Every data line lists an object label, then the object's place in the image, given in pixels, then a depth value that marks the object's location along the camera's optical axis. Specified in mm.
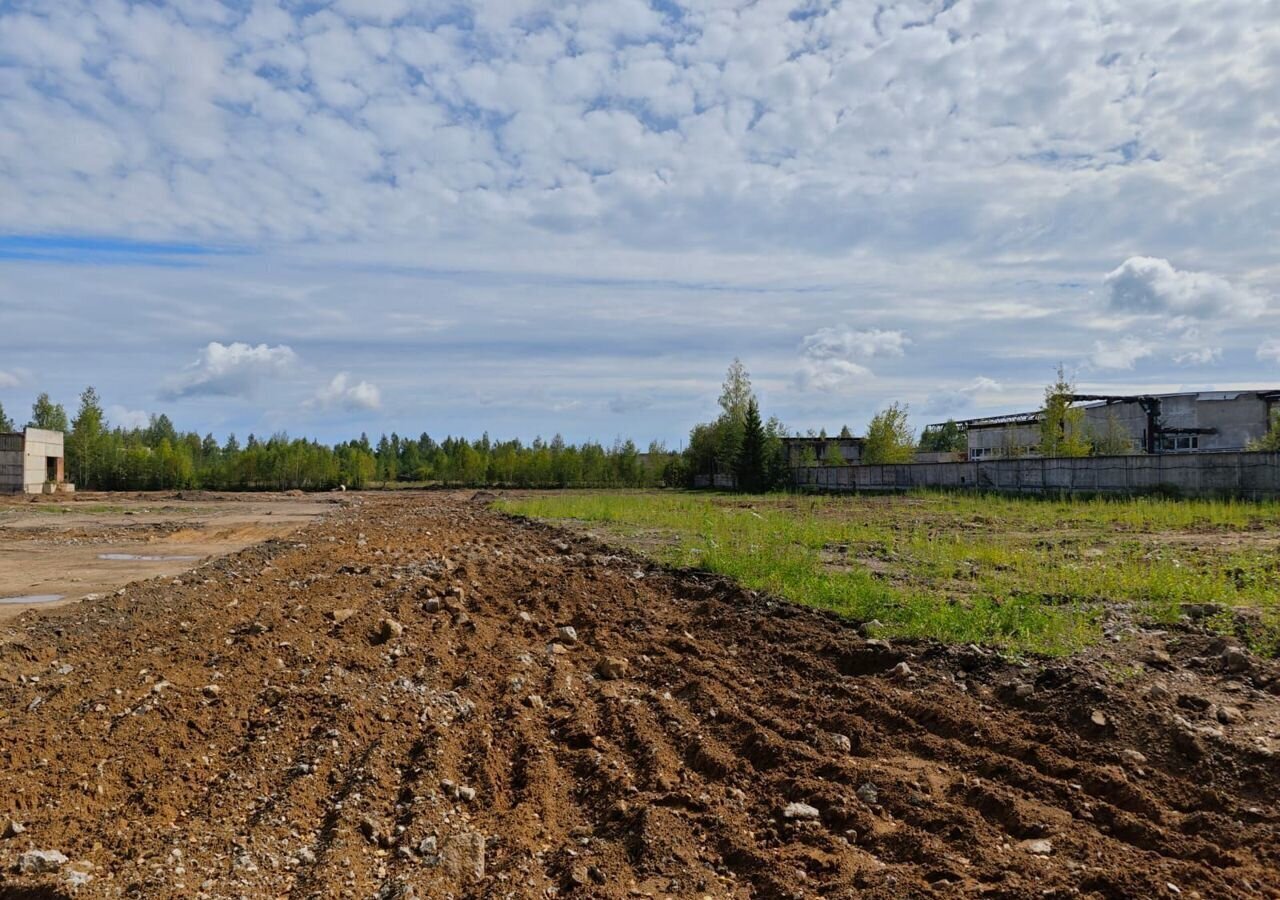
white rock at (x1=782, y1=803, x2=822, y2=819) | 4430
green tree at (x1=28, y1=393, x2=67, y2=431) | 74875
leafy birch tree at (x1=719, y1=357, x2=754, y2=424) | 61438
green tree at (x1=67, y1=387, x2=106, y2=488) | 66438
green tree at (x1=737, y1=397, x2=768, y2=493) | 51188
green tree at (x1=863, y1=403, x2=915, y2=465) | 52656
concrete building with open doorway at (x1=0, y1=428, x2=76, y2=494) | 51500
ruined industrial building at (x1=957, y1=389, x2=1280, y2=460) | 46312
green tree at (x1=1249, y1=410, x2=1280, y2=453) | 35406
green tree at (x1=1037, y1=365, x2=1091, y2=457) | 39156
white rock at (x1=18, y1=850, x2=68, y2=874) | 3766
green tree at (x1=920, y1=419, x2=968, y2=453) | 94562
